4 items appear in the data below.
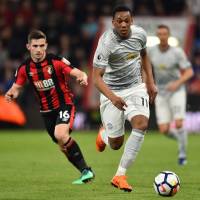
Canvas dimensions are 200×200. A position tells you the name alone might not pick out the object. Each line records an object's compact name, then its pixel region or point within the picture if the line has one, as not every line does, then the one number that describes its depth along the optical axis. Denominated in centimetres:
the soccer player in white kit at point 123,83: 1903
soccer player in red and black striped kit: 2092
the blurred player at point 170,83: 2816
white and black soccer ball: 1770
